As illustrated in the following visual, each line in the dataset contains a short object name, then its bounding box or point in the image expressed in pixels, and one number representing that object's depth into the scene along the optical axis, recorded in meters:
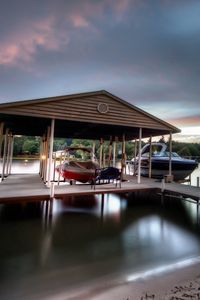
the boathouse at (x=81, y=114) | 6.88
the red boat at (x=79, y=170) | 9.61
